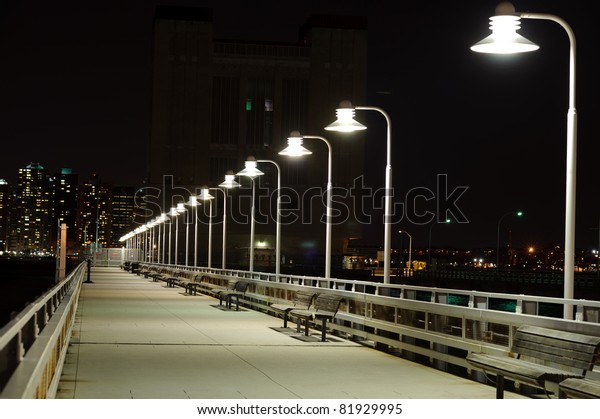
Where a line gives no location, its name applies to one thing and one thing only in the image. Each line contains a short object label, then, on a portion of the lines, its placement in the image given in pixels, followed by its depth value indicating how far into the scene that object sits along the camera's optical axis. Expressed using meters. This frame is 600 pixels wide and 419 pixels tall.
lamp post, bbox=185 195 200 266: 58.27
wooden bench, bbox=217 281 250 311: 34.47
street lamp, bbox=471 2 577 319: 13.70
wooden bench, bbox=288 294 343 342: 22.28
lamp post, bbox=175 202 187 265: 68.40
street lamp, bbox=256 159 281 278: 40.47
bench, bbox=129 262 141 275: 105.56
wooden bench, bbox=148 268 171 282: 73.65
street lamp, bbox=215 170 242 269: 39.75
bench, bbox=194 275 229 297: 45.34
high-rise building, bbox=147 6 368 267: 154.62
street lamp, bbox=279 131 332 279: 27.82
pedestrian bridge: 12.33
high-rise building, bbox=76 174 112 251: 153.15
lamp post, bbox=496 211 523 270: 79.18
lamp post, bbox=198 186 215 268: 49.42
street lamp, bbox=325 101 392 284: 22.47
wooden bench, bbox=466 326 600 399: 11.27
